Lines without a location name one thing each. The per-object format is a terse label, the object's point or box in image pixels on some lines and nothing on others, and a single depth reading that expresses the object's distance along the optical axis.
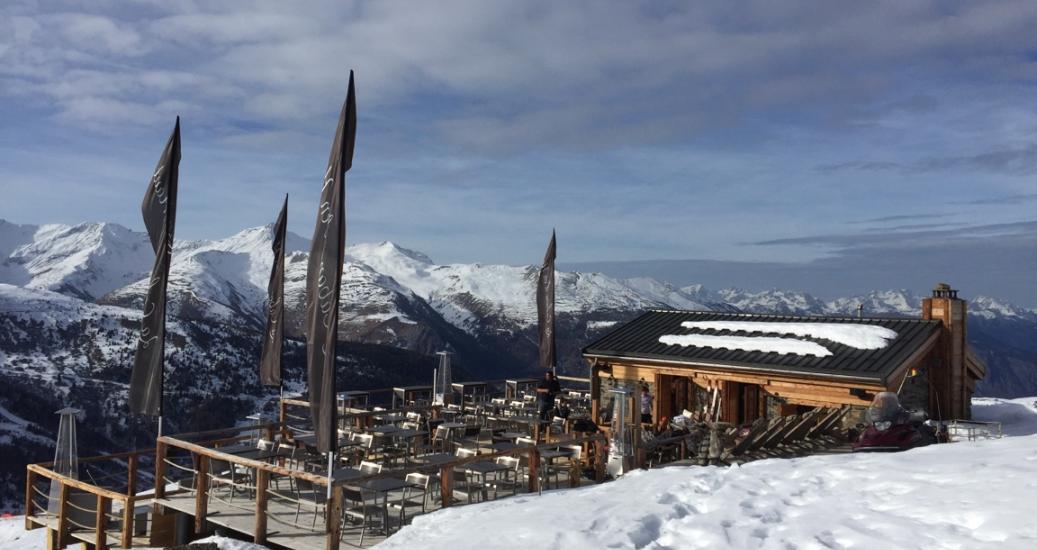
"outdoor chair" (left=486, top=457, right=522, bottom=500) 10.77
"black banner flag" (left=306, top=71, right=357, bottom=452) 8.61
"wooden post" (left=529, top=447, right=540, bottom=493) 10.50
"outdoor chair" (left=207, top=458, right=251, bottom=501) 10.95
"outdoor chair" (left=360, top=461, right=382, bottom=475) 9.30
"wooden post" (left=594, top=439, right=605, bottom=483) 11.66
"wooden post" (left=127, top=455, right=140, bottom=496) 11.38
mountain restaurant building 14.30
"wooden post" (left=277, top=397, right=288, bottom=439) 15.47
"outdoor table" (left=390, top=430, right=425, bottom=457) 13.11
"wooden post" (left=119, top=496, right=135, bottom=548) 10.70
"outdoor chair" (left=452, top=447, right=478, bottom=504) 10.19
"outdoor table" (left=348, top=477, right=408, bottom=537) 9.04
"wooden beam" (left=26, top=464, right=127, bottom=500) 10.57
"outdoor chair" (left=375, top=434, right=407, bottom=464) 13.59
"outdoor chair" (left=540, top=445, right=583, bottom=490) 11.30
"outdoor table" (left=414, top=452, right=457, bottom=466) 9.73
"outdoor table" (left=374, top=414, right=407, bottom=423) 15.34
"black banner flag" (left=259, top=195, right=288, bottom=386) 16.22
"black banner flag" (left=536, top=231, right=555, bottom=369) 17.83
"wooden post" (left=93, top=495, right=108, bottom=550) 10.87
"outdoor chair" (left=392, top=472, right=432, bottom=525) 9.53
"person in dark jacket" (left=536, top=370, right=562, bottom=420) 15.59
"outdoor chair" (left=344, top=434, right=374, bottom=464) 12.61
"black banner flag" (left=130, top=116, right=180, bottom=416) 11.38
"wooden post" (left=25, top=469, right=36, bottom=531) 12.10
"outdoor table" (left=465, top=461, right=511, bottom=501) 10.14
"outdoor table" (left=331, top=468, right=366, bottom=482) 8.77
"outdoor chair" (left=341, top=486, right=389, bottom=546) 8.87
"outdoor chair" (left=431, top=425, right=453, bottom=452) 14.31
